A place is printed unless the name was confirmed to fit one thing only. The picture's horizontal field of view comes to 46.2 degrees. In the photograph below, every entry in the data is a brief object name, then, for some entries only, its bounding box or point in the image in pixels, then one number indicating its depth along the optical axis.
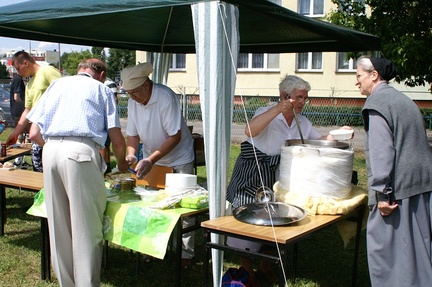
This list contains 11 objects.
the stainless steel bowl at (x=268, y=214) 2.73
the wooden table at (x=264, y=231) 2.52
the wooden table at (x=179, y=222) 2.95
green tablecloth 2.87
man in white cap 3.69
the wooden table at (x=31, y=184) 3.66
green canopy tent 2.82
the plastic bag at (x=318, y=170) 3.02
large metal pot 3.33
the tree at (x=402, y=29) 7.14
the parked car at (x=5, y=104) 13.95
